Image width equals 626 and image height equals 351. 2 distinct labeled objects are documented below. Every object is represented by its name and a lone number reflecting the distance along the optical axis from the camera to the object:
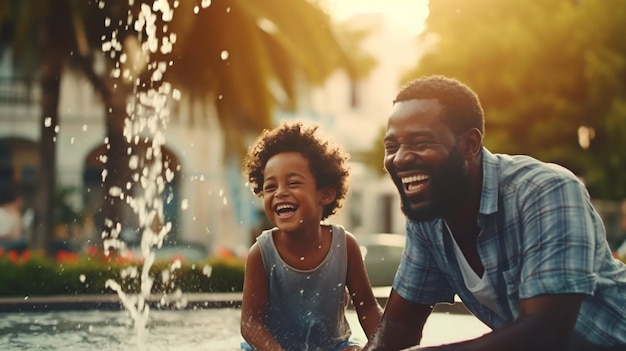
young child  3.84
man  2.68
